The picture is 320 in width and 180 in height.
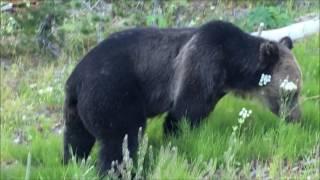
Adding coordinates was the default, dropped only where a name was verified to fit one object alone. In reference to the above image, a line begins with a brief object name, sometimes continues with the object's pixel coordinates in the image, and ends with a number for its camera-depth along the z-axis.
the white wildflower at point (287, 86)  13.17
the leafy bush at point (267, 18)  20.41
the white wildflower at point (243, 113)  11.56
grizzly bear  13.35
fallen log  18.81
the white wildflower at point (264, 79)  14.00
